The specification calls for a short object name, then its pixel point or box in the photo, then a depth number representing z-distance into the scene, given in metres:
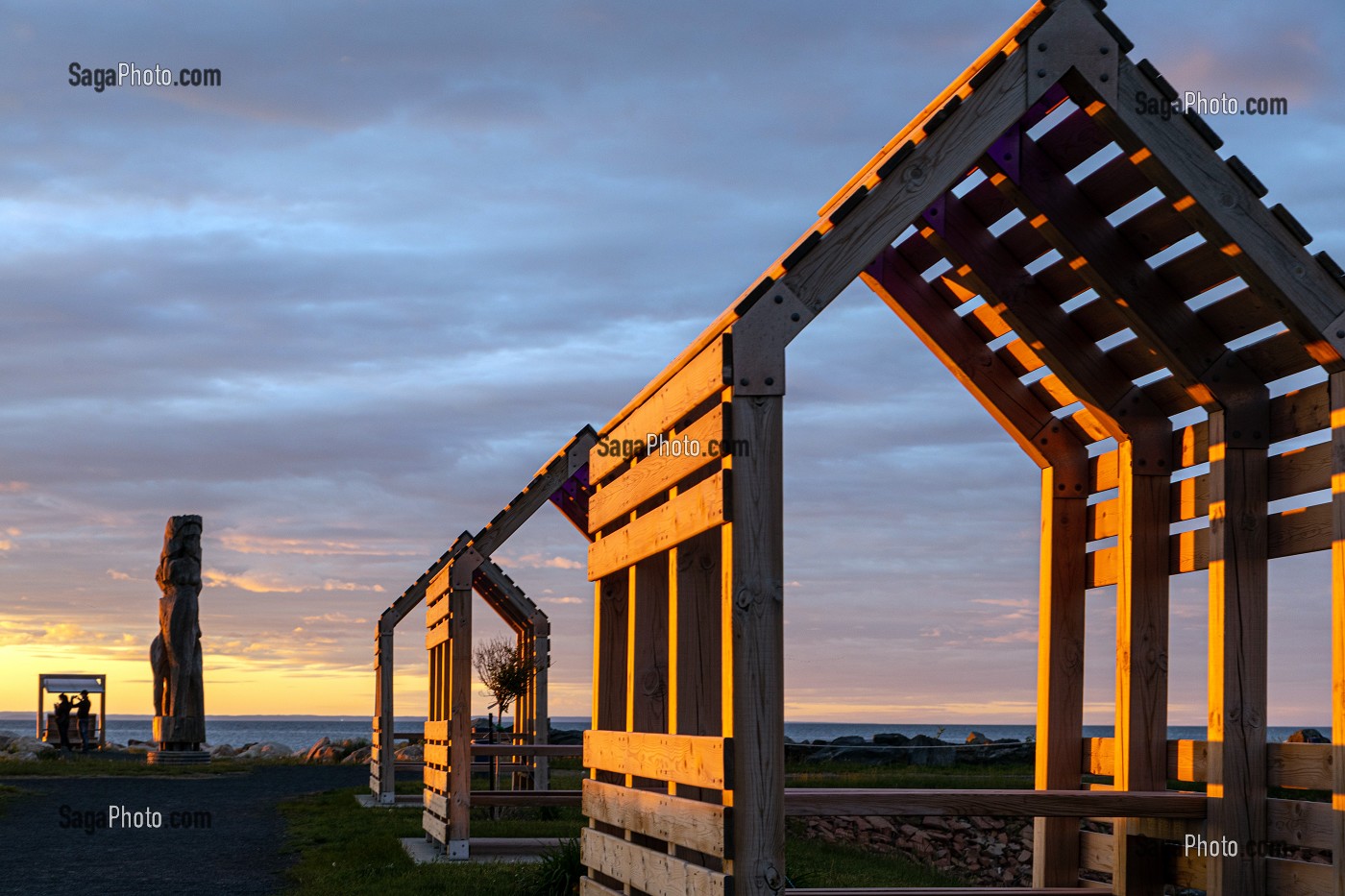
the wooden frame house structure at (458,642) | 13.84
